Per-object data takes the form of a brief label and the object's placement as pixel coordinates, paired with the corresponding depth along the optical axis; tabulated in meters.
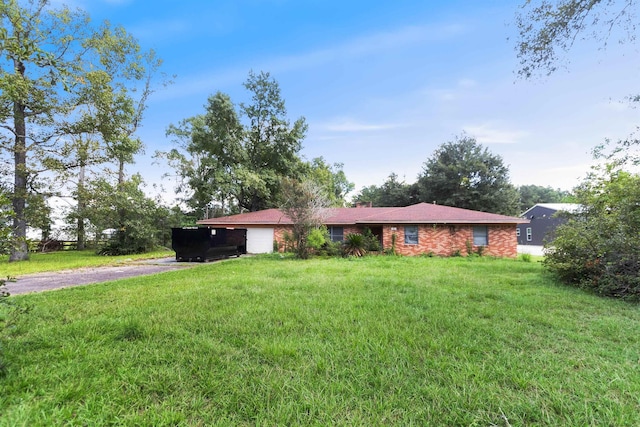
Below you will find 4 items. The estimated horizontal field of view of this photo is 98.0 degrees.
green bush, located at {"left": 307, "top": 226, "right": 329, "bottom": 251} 12.73
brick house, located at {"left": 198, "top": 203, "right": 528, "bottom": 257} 14.41
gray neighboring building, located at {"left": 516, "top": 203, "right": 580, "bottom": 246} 25.19
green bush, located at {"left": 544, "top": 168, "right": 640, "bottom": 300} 5.48
